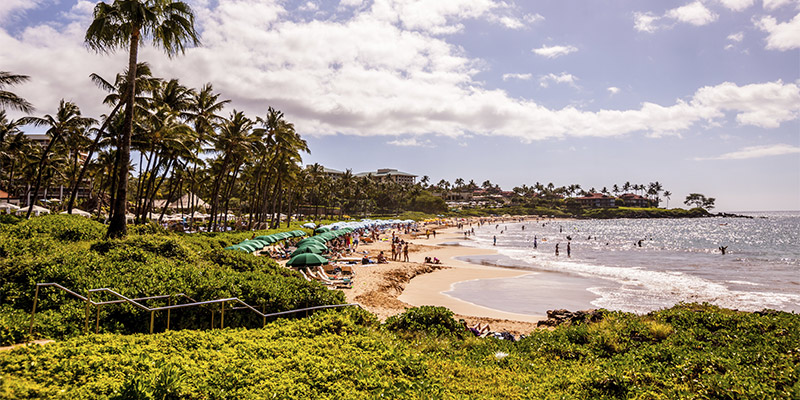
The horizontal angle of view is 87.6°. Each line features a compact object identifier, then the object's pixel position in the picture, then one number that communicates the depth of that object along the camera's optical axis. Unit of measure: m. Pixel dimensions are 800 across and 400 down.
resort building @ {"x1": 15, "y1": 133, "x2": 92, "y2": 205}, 60.75
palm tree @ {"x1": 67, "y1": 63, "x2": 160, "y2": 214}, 25.86
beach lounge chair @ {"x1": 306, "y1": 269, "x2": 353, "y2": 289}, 22.12
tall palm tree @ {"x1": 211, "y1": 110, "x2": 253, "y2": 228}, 36.28
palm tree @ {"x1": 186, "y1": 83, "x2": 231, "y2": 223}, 33.44
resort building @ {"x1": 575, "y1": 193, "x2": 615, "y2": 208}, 188.50
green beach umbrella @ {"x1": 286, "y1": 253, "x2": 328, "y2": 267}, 20.94
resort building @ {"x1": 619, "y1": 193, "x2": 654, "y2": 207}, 192.62
